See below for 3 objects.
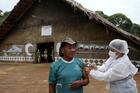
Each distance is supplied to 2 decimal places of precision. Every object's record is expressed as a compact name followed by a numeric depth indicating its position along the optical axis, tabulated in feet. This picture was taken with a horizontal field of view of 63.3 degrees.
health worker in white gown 5.56
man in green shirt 5.06
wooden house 18.88
